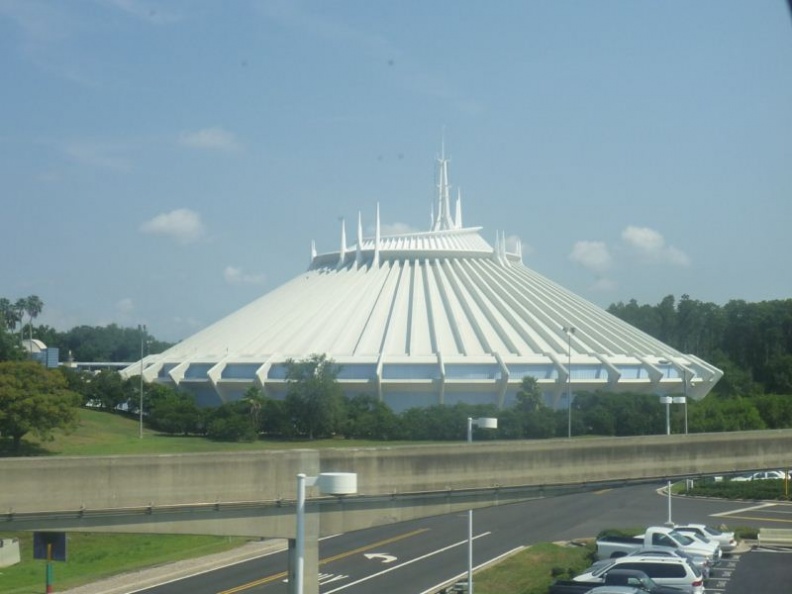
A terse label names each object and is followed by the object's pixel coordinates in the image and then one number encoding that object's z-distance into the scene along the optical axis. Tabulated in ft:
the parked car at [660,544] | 96.43
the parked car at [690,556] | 89.63
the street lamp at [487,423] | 80.02
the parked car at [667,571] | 82.58
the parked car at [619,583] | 79.71
